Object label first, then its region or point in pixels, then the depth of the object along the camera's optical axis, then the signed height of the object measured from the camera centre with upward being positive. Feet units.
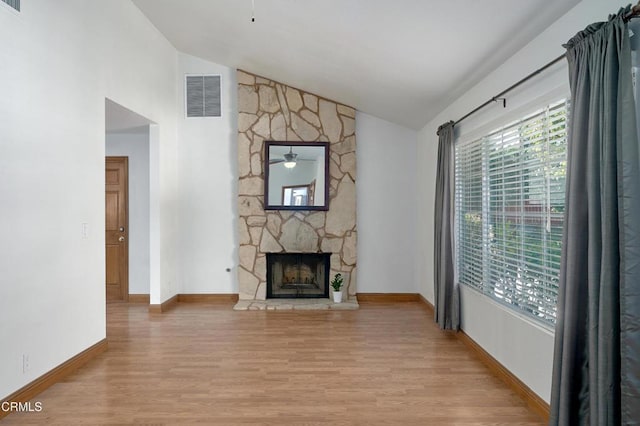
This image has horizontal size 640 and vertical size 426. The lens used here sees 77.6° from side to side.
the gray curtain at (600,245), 5.71 -0.59
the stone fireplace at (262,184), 19.34 +1.08
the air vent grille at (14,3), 9.05 +4.63
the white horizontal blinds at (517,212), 8.52 -0.12
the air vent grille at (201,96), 19.63 +5.40
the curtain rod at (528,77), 5.66 +2.88
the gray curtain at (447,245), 13.92 -1.36
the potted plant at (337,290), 18.89 -4.00
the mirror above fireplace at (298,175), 19.36 +1.50
